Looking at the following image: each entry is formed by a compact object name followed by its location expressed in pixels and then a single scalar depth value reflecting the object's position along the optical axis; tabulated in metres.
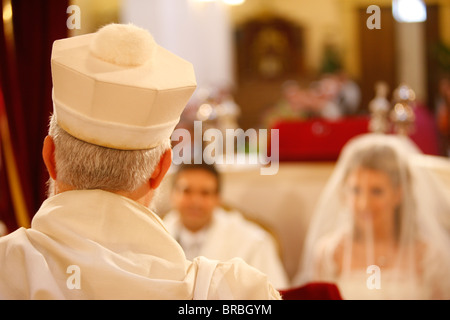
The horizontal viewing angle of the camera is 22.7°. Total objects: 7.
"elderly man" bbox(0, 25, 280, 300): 1.98
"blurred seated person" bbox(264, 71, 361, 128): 9.58
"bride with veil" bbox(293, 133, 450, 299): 5.30
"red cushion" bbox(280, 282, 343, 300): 2.56
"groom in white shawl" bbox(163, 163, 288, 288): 5.75
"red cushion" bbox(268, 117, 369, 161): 7.04
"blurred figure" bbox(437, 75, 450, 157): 12.04
